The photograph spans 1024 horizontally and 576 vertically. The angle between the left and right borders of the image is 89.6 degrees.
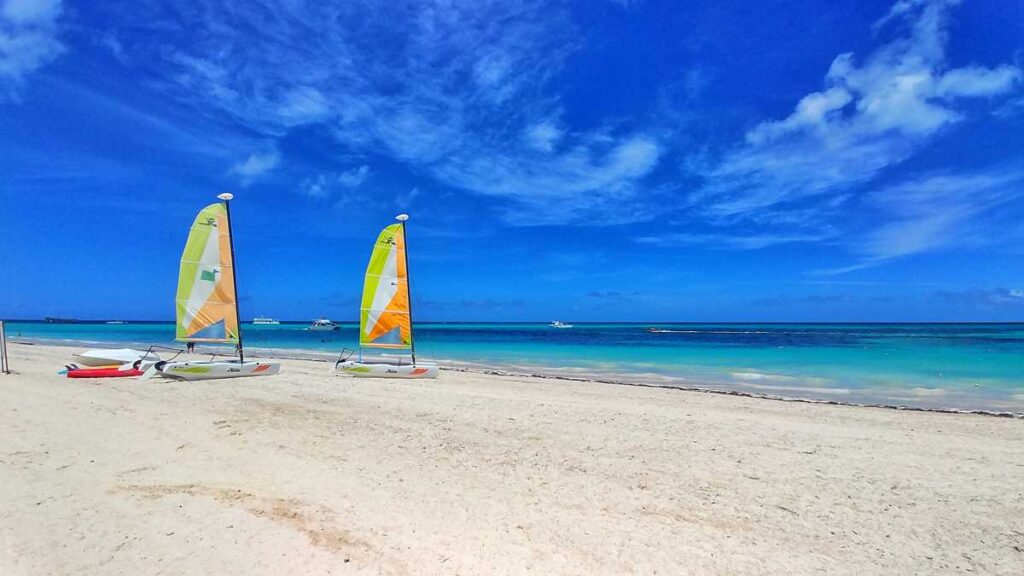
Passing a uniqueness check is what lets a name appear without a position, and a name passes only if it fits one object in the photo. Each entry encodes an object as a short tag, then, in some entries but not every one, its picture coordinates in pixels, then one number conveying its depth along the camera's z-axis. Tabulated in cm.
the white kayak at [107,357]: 1850
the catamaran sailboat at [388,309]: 1825
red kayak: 1638
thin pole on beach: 1805
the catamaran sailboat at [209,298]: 1661
